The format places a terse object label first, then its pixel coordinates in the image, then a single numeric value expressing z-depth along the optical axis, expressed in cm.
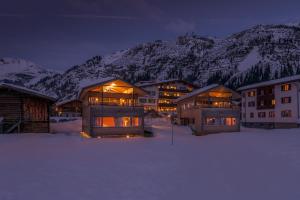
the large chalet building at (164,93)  8638
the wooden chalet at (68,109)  7638
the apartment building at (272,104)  4406
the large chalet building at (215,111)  3416
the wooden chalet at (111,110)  2839
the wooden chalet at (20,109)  2623
